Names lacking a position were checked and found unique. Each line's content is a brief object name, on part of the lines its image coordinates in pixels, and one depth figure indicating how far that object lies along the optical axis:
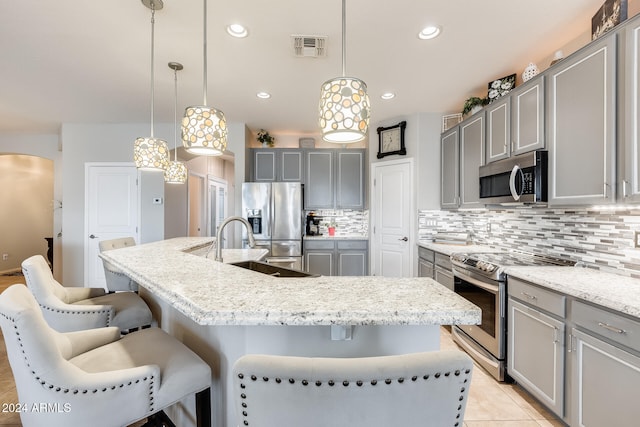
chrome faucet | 1.88
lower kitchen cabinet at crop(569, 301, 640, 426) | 1.30
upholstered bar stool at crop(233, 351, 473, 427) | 0.58
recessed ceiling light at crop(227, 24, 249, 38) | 2.14
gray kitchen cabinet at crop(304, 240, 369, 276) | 4.56
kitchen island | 0.87
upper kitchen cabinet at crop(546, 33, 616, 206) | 1.65
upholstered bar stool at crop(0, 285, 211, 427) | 0.92
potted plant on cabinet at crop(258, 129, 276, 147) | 4.81
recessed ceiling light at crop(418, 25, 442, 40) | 2.17
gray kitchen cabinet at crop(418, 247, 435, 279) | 3.42
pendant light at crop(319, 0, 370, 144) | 1.20
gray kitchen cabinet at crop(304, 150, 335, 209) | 4.79
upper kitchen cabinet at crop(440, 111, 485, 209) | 3.03
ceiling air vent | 2.29
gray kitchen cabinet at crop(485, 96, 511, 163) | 2.55
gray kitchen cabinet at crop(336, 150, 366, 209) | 4.79
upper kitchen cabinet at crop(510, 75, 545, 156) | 2.16
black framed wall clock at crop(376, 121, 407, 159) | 4.05
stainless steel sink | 1.71
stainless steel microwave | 2.12
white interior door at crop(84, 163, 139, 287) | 4.46
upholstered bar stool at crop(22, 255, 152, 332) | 1.52
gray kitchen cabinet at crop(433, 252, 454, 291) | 2.93
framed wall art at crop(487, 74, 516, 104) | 2.74
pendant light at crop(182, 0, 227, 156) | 1.59
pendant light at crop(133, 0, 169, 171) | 2.26
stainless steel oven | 2.17
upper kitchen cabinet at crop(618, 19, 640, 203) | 1.51
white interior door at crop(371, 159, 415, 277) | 3.99
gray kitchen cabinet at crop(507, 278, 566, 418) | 1.68
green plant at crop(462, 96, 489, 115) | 3.09
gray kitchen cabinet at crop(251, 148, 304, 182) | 4.78
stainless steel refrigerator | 4.39
